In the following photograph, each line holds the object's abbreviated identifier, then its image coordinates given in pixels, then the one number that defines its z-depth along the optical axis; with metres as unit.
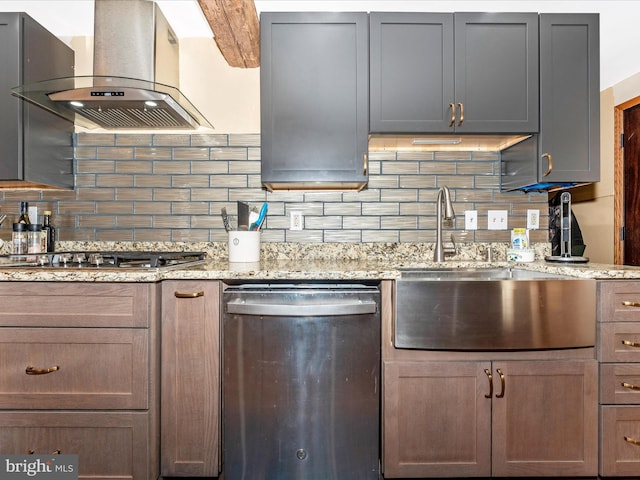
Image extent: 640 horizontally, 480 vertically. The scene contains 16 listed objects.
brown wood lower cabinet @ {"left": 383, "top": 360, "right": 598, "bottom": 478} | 1.44
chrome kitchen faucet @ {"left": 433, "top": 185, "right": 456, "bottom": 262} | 1.95
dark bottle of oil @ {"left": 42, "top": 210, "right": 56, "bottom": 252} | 2.03
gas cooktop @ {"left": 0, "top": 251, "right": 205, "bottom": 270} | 1.59
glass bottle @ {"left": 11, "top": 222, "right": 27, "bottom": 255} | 1.95
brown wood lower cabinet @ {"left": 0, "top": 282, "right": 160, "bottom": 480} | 1.38
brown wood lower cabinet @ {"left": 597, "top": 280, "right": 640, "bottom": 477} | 1.44
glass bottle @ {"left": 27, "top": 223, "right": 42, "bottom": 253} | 1.97
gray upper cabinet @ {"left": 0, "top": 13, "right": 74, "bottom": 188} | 1.76
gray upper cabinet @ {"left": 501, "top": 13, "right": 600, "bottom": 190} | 1.79
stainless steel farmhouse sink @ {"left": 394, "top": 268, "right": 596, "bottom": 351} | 1.42
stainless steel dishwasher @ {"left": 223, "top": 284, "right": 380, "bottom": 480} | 1.42
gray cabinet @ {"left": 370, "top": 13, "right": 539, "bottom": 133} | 1.79
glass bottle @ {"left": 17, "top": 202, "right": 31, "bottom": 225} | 2.02
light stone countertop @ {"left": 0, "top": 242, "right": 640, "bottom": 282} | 1.39
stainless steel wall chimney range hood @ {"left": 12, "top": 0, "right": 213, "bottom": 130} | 1.61
